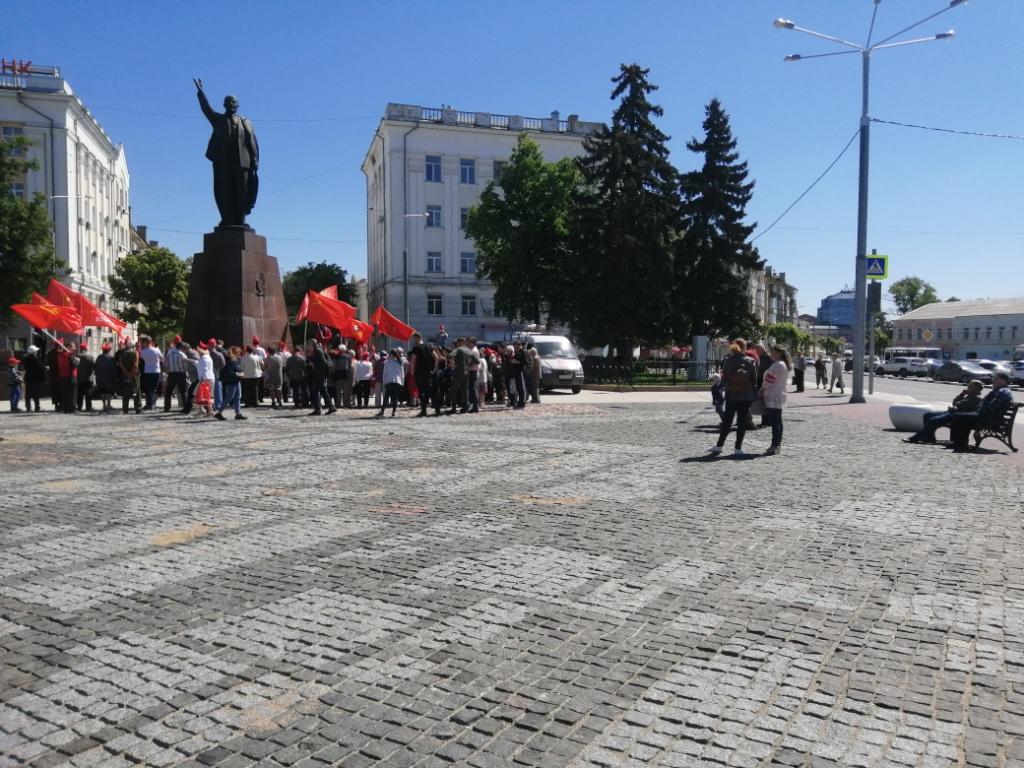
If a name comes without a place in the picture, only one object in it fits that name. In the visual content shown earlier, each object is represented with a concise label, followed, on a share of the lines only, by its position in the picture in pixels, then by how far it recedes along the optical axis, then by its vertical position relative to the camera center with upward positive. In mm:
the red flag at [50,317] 20953 +843
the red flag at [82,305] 21859 +1204
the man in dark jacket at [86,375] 20875 -575
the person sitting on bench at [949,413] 13742 -883
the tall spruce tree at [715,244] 44438 +5910
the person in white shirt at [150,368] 20141 -365
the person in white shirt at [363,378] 22297 -617
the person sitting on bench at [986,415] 13391 -864
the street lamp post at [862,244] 25438 +3493
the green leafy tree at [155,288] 54844 +4123
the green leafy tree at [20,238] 31781 +4235
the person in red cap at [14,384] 20750 -798
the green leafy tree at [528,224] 48281 +7431
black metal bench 13320 -1100
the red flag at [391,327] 24641 +794
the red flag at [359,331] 24438 +662
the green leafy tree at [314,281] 77625 +6741
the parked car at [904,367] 65000 -602
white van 29062 -273
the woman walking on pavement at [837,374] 31406 -575
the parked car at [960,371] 54500 -772
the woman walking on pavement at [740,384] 12508 -384
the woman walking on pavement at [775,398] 12953 -607
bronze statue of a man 23734 +5292
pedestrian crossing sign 25812 +2782
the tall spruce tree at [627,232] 41344 +6040
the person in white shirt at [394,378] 19672 -537
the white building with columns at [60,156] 51562 +12240
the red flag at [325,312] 23641 +1153
